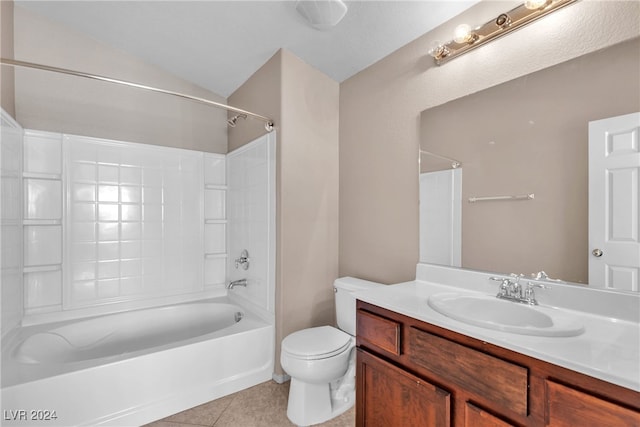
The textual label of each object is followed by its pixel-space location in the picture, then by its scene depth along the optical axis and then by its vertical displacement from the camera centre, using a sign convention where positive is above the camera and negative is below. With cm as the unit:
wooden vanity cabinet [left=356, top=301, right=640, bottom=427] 70 -54
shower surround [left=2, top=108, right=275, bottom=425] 166 -50
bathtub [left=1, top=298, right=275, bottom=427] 147 -98
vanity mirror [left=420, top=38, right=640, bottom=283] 111 +25
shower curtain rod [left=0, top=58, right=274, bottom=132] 139 +76
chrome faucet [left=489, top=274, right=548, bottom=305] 119 -34
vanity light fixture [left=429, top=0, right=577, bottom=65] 125 +91
